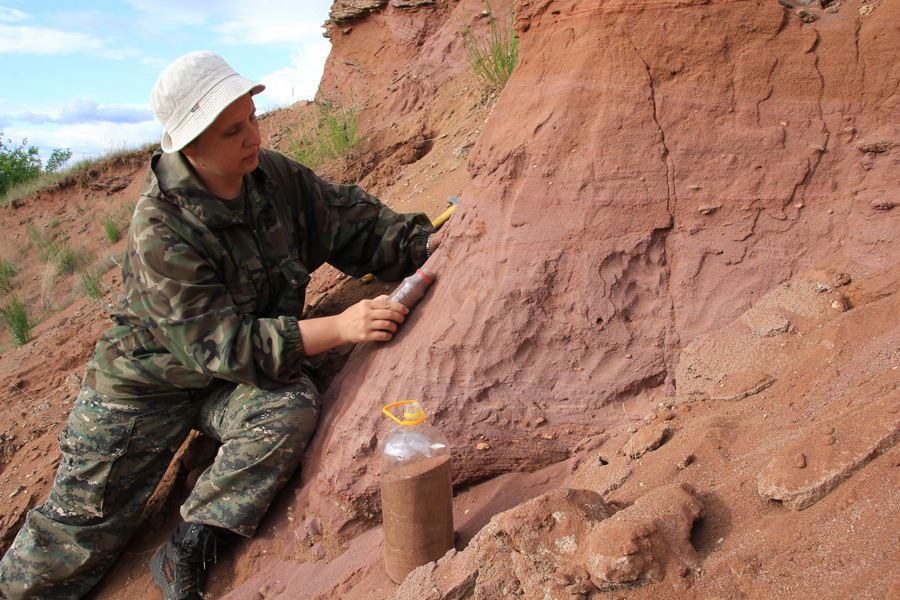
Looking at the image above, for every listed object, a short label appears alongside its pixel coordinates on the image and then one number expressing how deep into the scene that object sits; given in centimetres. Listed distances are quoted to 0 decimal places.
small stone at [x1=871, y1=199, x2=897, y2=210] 191
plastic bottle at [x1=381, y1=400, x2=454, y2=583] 177
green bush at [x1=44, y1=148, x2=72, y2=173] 1548
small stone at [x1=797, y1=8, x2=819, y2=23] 216
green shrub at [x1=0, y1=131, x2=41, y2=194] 1475
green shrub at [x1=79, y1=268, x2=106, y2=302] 657
